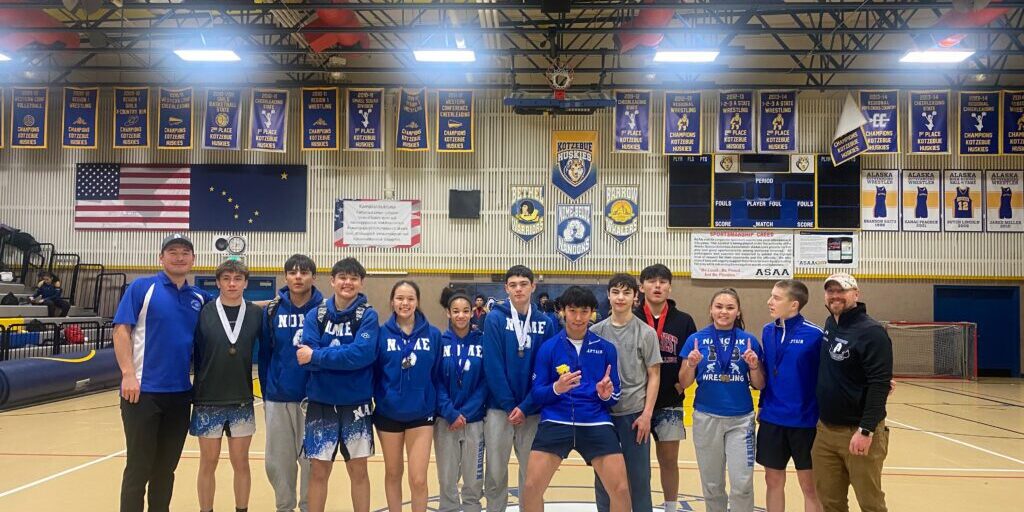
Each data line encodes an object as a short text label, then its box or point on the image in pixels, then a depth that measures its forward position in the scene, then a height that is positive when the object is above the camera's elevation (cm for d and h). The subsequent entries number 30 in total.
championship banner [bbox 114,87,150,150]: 1745 +363
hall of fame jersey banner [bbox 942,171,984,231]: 1809 +174
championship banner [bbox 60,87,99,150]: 1741 +359
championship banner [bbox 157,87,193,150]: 1762 +365
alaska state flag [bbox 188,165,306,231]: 1866 +176
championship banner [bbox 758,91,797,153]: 1698 +355
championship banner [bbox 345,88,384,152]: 1750 +361
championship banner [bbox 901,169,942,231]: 1814 +174
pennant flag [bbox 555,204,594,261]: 1845 +90
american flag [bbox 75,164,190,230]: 1869 +173
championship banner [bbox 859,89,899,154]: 1653 +351
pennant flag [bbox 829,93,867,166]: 1666 +321
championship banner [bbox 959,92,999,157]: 1645 +341
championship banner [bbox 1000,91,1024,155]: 1630 +343
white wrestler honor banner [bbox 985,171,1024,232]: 1802 +176
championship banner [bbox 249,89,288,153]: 1730 +356
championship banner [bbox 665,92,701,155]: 1702 +350
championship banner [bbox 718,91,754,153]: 1714 +356
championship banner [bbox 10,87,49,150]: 1742 +374
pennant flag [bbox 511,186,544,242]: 1864 +141
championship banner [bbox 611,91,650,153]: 1705 +357
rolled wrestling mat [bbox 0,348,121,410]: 1081 -190
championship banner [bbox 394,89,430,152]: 1750 +360
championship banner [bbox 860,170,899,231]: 1812 +175
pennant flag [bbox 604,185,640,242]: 1853 +139
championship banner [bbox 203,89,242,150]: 1742 +357
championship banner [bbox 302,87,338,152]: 1748 +361
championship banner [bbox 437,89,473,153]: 1714 +364
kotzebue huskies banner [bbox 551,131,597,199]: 1864 +278
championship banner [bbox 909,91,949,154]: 1645 +346
